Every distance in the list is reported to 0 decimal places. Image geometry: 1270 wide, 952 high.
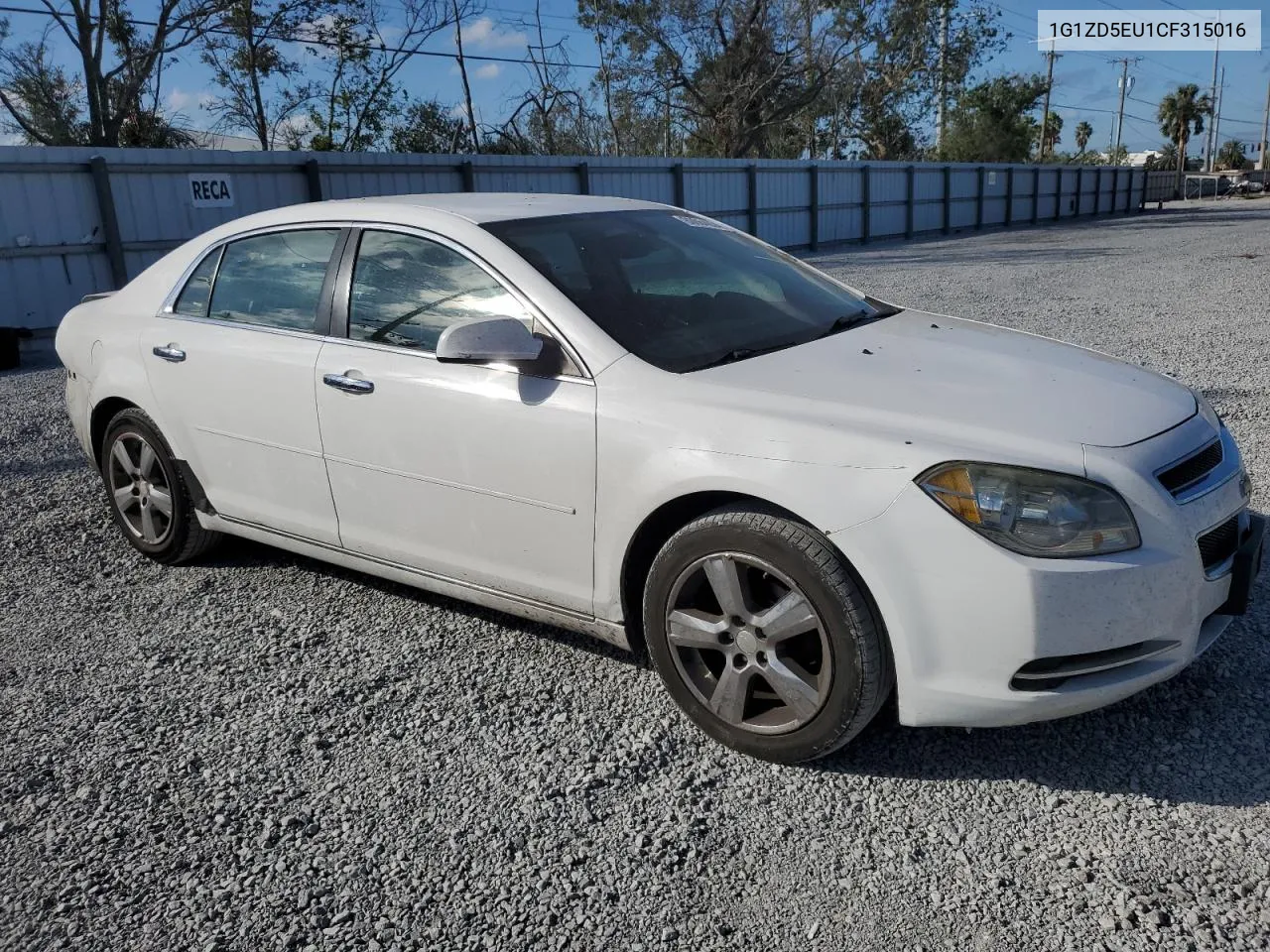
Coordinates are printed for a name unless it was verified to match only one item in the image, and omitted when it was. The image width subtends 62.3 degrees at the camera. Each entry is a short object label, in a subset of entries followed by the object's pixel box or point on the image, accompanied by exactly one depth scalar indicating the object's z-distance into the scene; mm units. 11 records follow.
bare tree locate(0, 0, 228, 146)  23453
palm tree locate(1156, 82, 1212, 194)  101875
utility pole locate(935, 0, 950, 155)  36334
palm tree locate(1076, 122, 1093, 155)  101438
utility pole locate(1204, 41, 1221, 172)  105125
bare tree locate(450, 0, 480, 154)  26031
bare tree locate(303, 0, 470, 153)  26750
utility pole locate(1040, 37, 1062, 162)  59544
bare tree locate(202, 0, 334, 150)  25531
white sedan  2613
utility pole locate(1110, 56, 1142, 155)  89188
